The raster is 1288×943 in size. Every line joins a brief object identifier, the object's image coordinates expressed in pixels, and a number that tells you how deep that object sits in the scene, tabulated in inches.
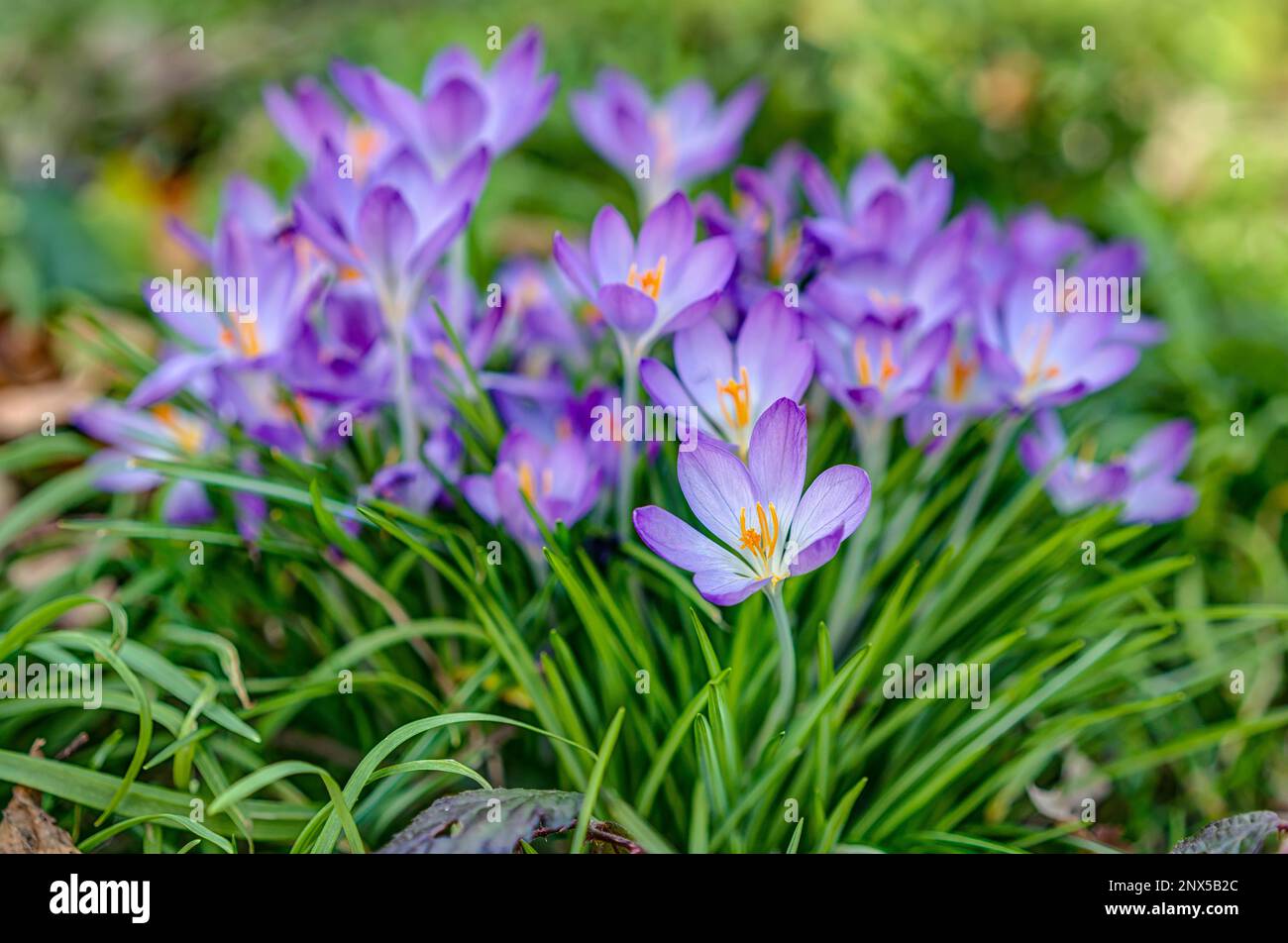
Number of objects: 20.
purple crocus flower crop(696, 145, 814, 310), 25.8
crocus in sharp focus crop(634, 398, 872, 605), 22.7
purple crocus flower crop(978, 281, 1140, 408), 25.5
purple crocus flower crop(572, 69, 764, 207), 27.6
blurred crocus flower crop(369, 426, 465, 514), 25.1
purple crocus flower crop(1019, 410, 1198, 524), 26.0
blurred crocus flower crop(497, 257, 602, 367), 27.4
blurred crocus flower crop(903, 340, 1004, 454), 25.9
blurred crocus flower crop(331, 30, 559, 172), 25.7
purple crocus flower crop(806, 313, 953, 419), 24.7
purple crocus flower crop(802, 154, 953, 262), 25.7
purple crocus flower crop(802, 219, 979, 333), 25.7
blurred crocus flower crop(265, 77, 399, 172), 26.3
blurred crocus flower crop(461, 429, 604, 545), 24.7
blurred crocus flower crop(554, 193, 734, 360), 24.0
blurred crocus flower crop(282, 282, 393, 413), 25.3
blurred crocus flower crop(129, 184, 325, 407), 25.6
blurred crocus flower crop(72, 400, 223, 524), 26.8
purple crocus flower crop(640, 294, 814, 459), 23.8
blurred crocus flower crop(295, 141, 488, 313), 24.6
